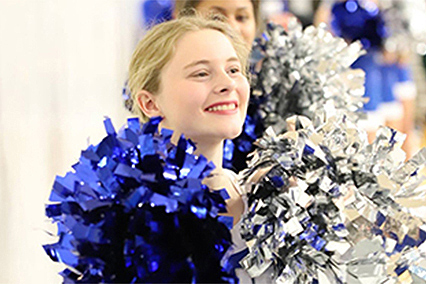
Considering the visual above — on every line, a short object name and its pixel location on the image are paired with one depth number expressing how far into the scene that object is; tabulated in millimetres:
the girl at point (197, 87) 3411
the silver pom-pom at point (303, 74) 3784
